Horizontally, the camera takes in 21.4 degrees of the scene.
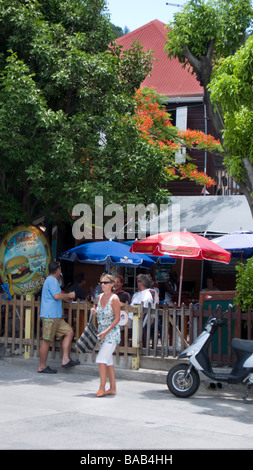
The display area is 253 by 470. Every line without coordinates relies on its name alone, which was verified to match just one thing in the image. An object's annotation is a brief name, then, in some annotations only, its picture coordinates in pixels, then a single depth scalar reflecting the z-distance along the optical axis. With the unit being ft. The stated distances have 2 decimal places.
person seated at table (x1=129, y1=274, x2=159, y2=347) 38.75
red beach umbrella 40.57
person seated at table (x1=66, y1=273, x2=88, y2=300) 46.34
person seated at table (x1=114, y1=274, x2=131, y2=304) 41.29
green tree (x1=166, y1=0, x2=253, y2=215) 41.16
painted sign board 45.88
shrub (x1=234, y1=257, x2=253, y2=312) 34.22
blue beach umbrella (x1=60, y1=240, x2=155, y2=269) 48.44
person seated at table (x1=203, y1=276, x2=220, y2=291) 55.77
